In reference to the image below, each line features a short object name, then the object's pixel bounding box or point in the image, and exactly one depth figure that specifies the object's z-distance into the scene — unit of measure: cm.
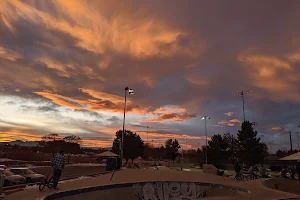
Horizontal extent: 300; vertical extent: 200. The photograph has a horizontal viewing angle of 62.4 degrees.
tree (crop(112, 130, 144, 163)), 7169
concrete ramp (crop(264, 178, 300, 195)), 1498
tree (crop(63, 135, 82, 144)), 8769
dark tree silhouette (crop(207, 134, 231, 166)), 6168
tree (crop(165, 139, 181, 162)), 10938
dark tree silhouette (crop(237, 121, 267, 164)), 5412
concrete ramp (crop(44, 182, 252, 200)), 1396
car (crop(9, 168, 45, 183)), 1928
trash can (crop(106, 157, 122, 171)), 3002
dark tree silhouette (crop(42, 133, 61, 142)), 7634
